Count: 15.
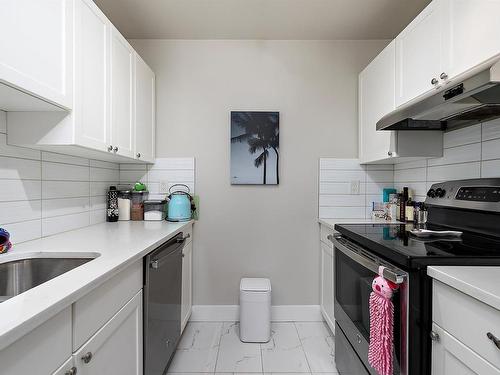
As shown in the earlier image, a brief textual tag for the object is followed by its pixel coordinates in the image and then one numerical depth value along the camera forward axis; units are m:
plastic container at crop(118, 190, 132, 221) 2.17
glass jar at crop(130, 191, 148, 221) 2.20
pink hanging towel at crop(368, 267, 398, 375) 1.01
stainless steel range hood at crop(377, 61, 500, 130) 0.98
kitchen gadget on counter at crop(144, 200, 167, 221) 2.15
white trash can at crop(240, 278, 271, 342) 1.98
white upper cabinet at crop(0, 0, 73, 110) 0.93
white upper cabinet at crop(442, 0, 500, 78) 1.06
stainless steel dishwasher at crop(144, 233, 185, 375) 1.28
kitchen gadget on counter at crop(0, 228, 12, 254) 1.14
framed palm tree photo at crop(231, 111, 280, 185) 2.32
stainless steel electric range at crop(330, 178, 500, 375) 0.93
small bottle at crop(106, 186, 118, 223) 2.10
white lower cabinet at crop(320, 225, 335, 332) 1.97
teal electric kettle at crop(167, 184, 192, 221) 2.12
